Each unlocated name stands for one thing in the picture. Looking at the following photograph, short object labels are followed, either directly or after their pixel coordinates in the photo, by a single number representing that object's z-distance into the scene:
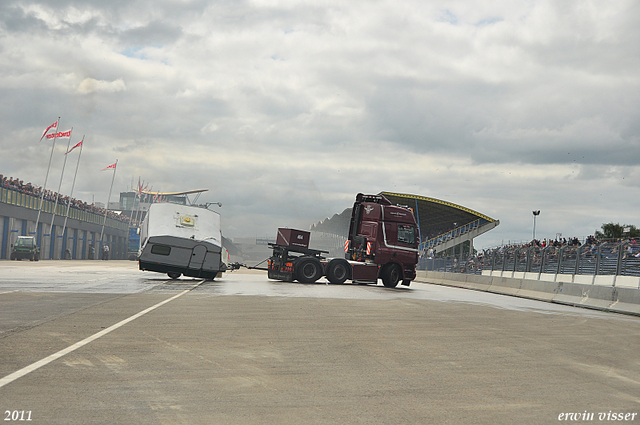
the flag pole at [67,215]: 73.96
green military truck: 57.28
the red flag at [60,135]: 62.22
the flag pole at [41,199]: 62.44
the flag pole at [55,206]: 72.22
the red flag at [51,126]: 62.06
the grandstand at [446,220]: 73.97
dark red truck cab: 27.94
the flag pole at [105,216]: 92.86
